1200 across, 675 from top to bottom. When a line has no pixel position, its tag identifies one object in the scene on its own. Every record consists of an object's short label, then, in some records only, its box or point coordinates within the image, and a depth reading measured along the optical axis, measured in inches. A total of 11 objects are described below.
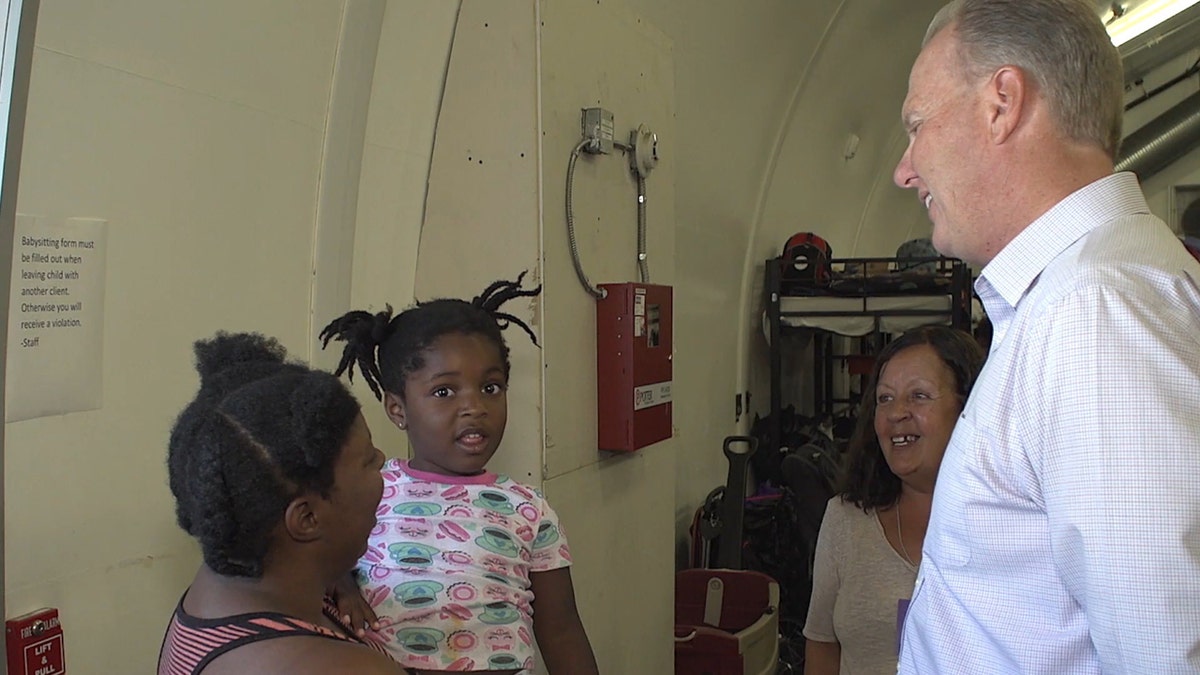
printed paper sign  50.4
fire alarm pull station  49.7
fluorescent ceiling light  258.5
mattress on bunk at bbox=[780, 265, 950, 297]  172.2
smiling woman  65.5
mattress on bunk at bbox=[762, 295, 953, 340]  171.2
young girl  57.2
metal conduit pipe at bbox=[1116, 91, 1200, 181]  290.4
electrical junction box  82.8
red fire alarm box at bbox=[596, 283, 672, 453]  86.7
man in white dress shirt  29.6
